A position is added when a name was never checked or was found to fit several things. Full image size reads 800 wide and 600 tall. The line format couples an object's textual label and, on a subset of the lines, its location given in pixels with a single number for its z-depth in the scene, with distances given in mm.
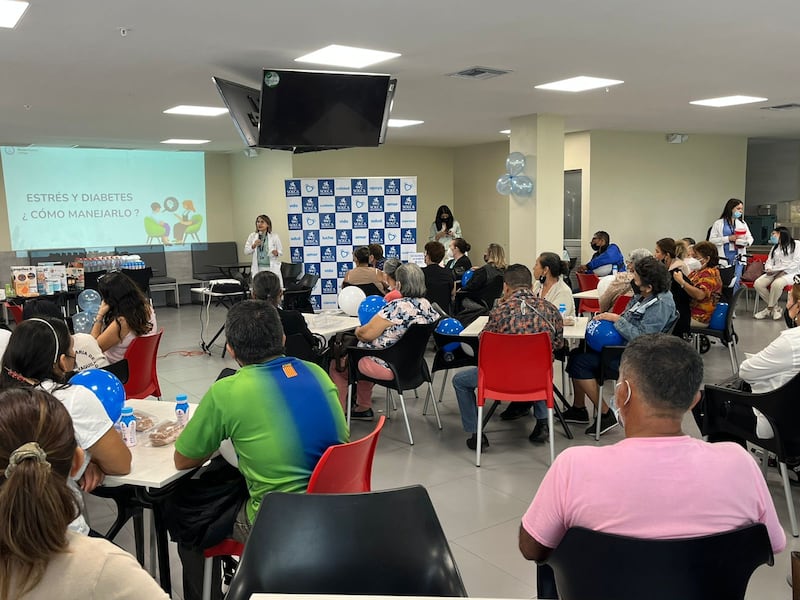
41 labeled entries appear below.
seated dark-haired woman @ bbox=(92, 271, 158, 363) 4492
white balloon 6598
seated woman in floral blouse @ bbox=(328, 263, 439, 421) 4799
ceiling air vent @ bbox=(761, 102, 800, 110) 8927
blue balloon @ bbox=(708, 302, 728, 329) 6465
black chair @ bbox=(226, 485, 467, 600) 1847
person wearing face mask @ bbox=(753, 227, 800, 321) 9977
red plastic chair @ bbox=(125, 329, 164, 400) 4430
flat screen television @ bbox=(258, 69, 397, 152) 5613
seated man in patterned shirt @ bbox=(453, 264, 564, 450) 4449
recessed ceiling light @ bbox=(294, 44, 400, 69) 5273
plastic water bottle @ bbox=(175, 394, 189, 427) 2968
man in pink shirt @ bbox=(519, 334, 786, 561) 1672
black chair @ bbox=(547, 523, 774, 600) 1633
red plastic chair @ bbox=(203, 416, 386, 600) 2260
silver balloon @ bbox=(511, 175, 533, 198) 9195
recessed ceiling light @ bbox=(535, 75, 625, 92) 6805
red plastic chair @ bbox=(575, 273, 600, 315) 8453
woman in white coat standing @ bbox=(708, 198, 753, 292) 10461
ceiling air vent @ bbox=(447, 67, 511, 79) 6137
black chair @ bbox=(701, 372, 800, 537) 3223
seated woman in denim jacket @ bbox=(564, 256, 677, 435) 4637
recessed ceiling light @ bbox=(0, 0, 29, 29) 3877
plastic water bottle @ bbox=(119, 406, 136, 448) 2768
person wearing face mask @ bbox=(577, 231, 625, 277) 9273
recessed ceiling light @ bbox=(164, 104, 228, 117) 7938
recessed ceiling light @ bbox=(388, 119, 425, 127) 9719
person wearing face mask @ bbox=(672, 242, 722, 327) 6520
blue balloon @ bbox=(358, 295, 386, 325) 5371
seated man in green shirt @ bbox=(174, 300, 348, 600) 2375
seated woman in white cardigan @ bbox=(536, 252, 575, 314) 5520
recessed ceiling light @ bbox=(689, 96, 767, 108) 8320
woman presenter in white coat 10133
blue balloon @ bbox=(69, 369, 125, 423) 2736
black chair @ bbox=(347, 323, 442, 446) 4727
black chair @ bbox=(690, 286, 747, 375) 6457
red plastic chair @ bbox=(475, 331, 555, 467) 4199
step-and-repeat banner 10516
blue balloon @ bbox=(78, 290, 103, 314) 6289
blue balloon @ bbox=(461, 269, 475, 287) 7857
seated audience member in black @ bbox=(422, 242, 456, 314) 7465
